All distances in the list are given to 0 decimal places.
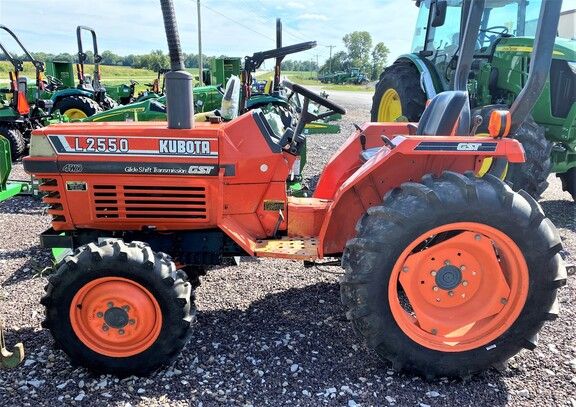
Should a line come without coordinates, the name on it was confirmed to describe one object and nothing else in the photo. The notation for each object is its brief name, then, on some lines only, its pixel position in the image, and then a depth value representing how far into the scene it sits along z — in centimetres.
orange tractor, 252
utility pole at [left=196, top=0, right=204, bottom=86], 1933
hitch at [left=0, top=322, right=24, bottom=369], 250
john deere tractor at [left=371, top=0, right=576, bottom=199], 494
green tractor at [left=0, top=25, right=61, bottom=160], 866
